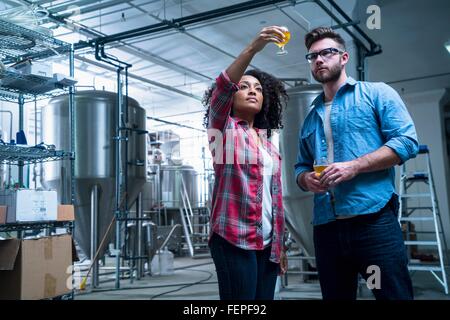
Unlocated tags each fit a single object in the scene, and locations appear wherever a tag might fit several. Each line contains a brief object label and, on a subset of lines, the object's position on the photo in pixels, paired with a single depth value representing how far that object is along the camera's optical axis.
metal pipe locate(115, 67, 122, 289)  4.52
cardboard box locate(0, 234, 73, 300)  2.43
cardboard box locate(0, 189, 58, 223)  2.54
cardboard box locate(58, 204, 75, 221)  2.83
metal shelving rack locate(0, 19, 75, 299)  2.71
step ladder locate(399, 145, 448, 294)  3.84
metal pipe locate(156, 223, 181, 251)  5.96
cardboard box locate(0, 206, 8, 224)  2.49
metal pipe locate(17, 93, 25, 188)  3.32
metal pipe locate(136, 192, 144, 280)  5.10
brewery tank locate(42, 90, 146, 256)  4.59
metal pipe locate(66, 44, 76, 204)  2.99
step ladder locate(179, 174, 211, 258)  8.45
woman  1.23
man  1.25
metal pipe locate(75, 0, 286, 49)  3.89
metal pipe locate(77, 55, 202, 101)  6.99
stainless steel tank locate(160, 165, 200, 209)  9.36
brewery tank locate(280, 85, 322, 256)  3.79
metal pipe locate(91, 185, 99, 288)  4.56
